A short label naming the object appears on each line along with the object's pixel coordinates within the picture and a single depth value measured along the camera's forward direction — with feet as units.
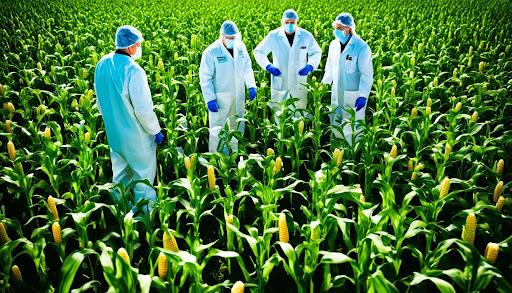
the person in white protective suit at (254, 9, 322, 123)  19.44
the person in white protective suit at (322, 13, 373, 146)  17.39
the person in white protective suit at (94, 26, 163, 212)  12.48
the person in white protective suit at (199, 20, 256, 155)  16.80
